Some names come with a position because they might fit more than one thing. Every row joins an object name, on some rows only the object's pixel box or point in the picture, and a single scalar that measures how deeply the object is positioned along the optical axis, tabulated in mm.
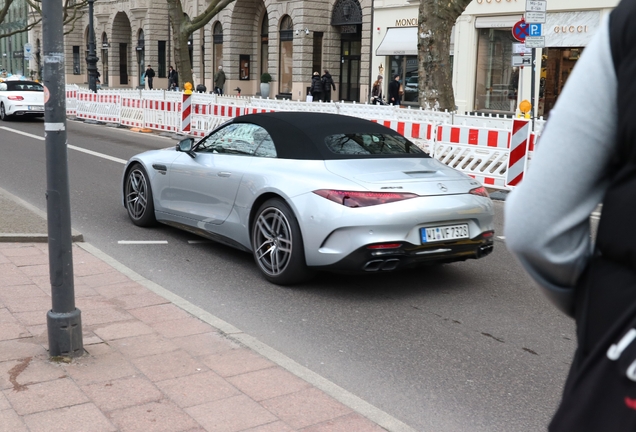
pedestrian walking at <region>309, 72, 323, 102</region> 33906
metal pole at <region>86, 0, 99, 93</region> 33656
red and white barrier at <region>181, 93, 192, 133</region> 21047
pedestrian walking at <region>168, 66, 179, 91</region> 43656
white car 25266
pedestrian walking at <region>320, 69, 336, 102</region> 34625
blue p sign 15227
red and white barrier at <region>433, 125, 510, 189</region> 12867
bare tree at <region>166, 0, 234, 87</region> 28891
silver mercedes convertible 5773
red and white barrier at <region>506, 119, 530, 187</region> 12172
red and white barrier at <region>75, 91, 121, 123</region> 25000
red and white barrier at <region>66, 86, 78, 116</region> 27547
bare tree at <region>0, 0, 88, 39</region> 40722
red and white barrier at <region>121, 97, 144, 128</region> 23688
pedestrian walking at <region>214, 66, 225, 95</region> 37897
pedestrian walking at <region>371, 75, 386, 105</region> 31594
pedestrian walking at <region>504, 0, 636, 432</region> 1271
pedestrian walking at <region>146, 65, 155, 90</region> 48188
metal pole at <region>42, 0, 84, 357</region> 4090
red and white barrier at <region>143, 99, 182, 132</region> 21781
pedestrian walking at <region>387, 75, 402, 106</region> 31219
